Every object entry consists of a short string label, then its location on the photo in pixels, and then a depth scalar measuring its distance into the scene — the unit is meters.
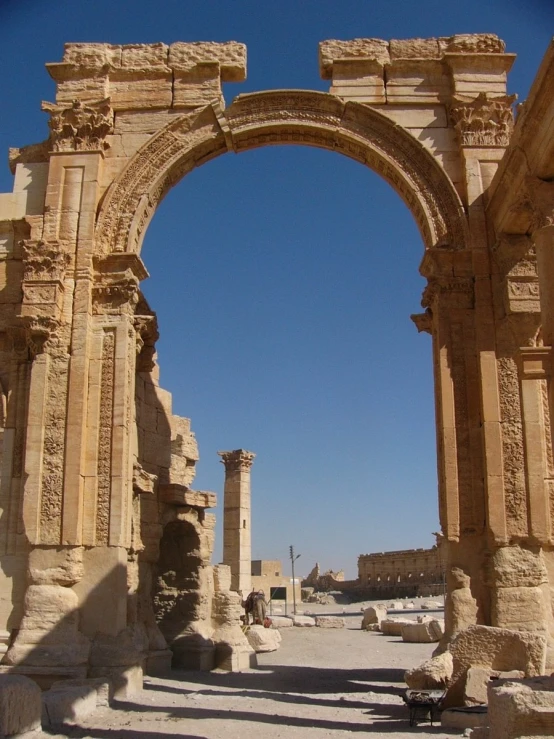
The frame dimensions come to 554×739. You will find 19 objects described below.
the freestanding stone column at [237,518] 25.11
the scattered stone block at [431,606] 31.41
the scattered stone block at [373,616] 24.31
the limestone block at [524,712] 6.10
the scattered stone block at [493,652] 8.65
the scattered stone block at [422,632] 19.58
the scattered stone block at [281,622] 24.61
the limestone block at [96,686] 9.19
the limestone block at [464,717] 7.99
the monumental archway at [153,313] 10.48
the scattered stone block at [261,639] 17.22
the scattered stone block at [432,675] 8.88
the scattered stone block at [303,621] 25.06
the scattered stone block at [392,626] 21.53
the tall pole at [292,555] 37.98
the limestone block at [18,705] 7.22
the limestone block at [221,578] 15.67
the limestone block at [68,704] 8.30
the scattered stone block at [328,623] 24.84
